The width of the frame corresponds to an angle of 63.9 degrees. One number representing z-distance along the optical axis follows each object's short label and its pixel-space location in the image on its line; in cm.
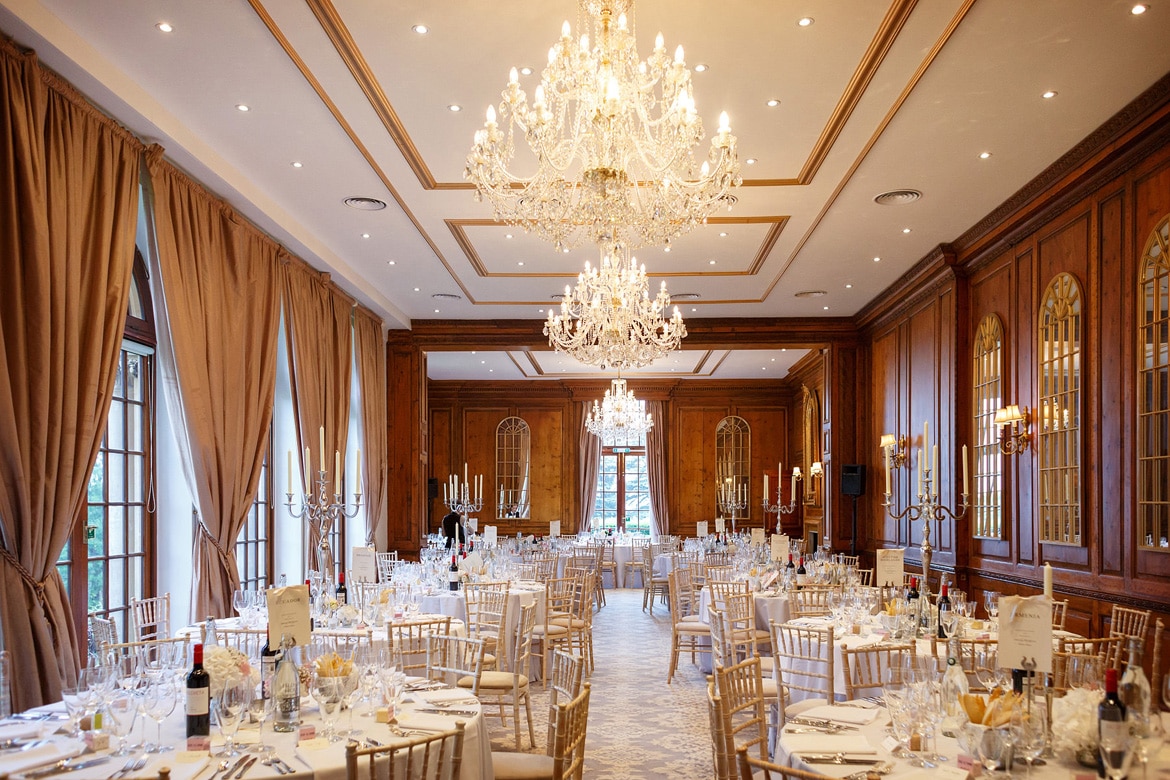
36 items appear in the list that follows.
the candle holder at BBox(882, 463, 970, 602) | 585
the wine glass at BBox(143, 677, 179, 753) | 354
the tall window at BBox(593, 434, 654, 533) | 2248
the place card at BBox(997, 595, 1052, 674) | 345
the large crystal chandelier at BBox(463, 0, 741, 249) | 489
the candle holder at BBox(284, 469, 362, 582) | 662
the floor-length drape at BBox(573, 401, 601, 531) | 2184
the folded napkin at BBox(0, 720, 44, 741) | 360
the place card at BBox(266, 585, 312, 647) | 394
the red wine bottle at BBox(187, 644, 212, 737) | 360
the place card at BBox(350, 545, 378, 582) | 677
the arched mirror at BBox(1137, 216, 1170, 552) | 658
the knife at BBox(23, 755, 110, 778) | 318
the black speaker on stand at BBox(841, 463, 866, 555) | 1366
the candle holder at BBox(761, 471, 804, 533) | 1910
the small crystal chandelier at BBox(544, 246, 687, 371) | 848
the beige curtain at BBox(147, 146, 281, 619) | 743
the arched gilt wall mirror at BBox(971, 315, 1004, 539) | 950
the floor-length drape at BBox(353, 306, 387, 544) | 1308
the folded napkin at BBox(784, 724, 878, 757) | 348
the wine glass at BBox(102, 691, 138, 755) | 347
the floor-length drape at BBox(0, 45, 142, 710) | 534
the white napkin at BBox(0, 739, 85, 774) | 323
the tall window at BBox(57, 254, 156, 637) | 728
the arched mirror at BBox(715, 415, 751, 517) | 2158
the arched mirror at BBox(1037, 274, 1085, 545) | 786
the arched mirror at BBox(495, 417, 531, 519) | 2188
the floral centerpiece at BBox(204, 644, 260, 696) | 377
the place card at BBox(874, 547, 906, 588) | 624
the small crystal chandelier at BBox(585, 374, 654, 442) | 1532
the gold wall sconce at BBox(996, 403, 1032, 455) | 881
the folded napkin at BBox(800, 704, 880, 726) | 389
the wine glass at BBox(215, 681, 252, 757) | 357
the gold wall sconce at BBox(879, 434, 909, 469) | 1212
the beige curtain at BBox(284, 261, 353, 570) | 1031
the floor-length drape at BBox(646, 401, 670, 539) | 2173
